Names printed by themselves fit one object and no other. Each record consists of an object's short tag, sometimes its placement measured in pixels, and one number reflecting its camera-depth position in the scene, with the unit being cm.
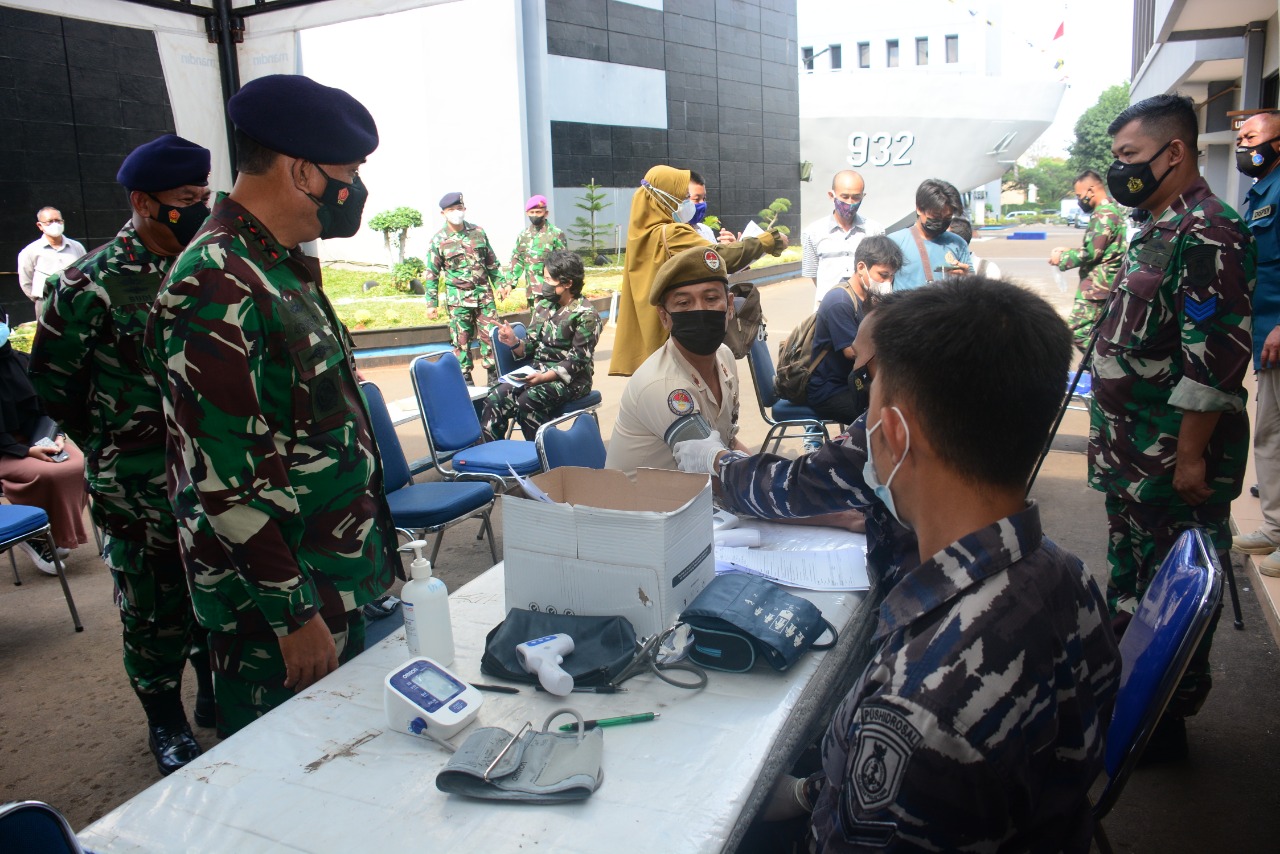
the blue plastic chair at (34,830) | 103
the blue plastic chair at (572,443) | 329
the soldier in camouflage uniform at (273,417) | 177
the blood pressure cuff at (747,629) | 170
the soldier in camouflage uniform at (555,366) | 556
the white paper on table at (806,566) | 217
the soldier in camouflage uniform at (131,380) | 260
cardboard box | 175
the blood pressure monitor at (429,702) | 152
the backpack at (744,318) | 385
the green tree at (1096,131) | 6794
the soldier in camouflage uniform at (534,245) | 984
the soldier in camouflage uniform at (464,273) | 938
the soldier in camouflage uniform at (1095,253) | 616
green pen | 155
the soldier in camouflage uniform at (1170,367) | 261
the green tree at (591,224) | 1794
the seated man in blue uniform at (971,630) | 113
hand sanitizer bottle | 177
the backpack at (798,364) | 516
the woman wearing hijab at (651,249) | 339
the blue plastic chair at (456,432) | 455
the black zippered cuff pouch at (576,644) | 167
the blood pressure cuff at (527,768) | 135
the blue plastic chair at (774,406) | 528
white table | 129
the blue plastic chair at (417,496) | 392
